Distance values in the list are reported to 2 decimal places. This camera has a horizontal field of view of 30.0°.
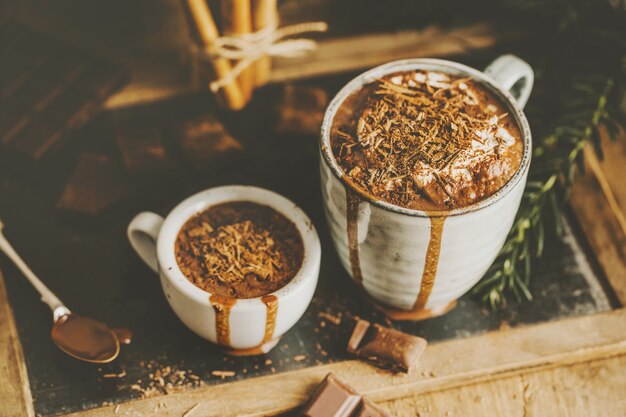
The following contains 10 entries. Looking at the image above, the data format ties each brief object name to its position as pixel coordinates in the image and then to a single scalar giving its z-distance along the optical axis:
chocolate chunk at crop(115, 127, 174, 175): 0.60
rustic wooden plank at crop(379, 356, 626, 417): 0.56
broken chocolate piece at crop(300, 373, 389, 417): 0.53
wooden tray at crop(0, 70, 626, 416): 0.55
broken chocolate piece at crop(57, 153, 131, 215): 0.59
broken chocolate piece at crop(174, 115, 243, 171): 0.61
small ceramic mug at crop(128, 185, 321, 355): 0.53
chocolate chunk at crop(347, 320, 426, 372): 0.55
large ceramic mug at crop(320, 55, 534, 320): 0.51
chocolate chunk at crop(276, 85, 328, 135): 0.62
